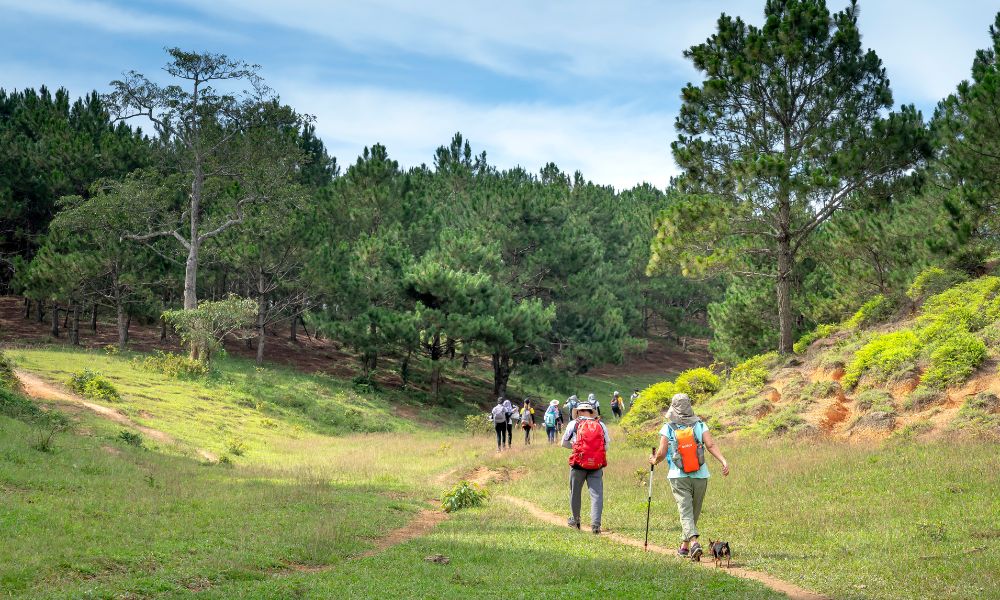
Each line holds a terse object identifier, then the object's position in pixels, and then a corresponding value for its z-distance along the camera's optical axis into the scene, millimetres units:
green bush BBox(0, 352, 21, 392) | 21594
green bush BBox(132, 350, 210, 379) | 34000
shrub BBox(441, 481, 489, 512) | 15102
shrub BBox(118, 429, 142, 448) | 19453
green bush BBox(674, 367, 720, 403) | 27344
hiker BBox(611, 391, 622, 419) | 37388
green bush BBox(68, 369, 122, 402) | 25516
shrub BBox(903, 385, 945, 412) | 16562
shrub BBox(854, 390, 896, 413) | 17312
